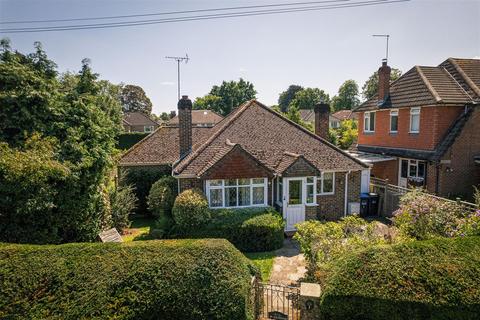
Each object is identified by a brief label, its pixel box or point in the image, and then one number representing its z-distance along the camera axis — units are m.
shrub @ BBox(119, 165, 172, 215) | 19.25
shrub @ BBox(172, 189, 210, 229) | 12.66
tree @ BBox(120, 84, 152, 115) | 88.25
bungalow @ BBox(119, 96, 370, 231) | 14.12
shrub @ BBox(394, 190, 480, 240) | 10.09
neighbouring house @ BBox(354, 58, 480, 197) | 17.31
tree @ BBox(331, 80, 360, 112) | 87.00
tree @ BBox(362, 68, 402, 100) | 75.62
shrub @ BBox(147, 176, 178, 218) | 14.99
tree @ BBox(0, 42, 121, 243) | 8.65
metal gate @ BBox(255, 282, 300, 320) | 7.05
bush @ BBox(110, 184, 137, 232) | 15.36
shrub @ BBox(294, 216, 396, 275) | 8.27
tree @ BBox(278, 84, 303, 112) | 114.38
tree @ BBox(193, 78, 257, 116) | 70.94
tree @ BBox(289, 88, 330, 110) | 85.75
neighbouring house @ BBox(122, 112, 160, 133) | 64.75
